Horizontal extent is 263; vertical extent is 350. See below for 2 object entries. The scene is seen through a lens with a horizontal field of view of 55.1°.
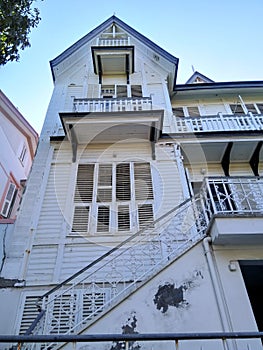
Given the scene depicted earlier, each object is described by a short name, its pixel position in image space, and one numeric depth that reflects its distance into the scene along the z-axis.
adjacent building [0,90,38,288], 11.40
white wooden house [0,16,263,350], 3.94
